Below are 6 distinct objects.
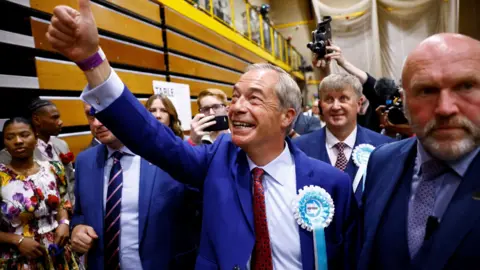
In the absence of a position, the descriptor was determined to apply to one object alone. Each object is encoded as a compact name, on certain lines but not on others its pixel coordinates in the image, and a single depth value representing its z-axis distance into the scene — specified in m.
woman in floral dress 1.84
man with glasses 2.49
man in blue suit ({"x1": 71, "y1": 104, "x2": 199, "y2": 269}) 1.58
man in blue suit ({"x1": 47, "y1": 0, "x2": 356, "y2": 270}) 1.11
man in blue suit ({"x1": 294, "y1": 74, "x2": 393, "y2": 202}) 2.11
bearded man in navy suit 0.86
